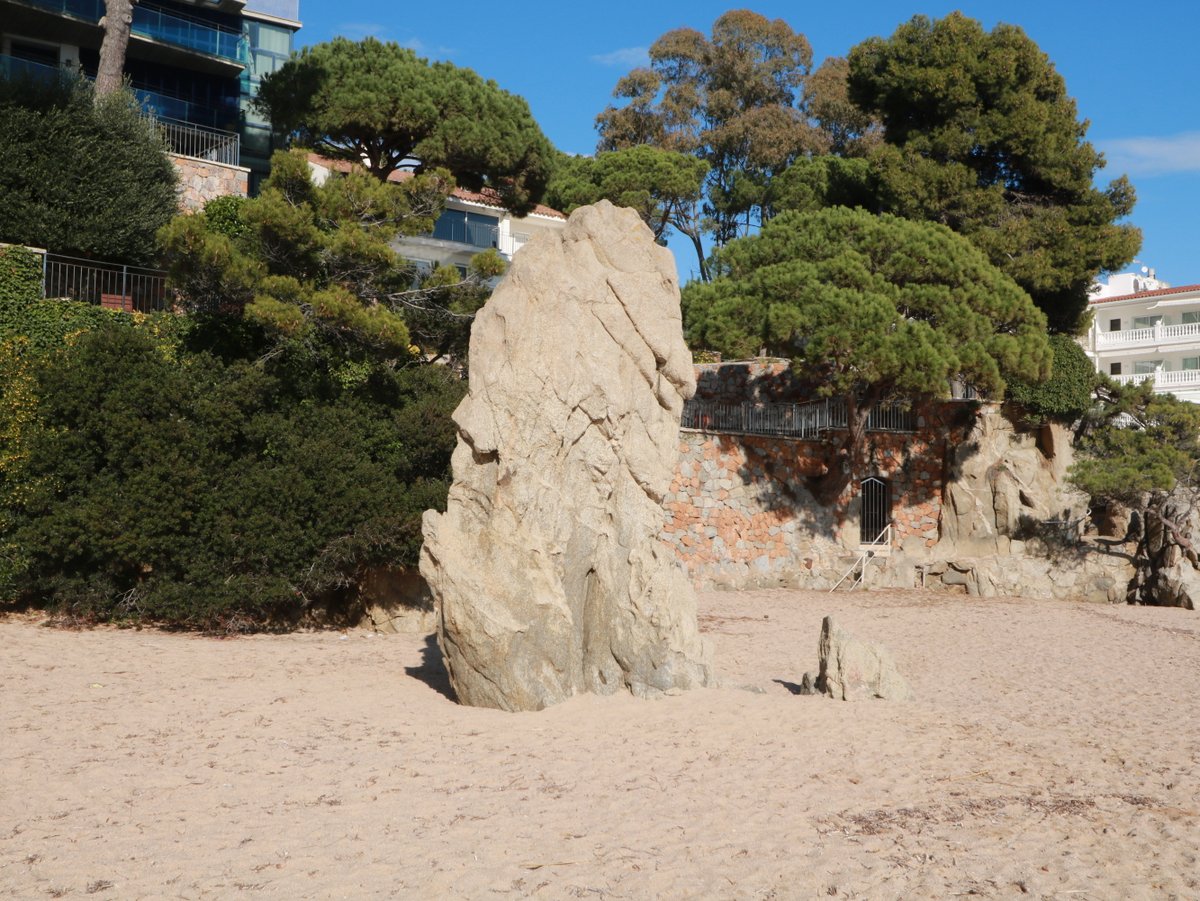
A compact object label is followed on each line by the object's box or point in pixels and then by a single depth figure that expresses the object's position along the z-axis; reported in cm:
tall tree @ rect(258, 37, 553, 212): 2586
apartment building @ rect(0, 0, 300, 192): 2622
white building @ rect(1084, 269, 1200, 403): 4282
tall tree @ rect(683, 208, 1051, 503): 2317
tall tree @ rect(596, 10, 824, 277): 4116
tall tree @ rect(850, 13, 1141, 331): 2812
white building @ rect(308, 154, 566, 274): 3531
